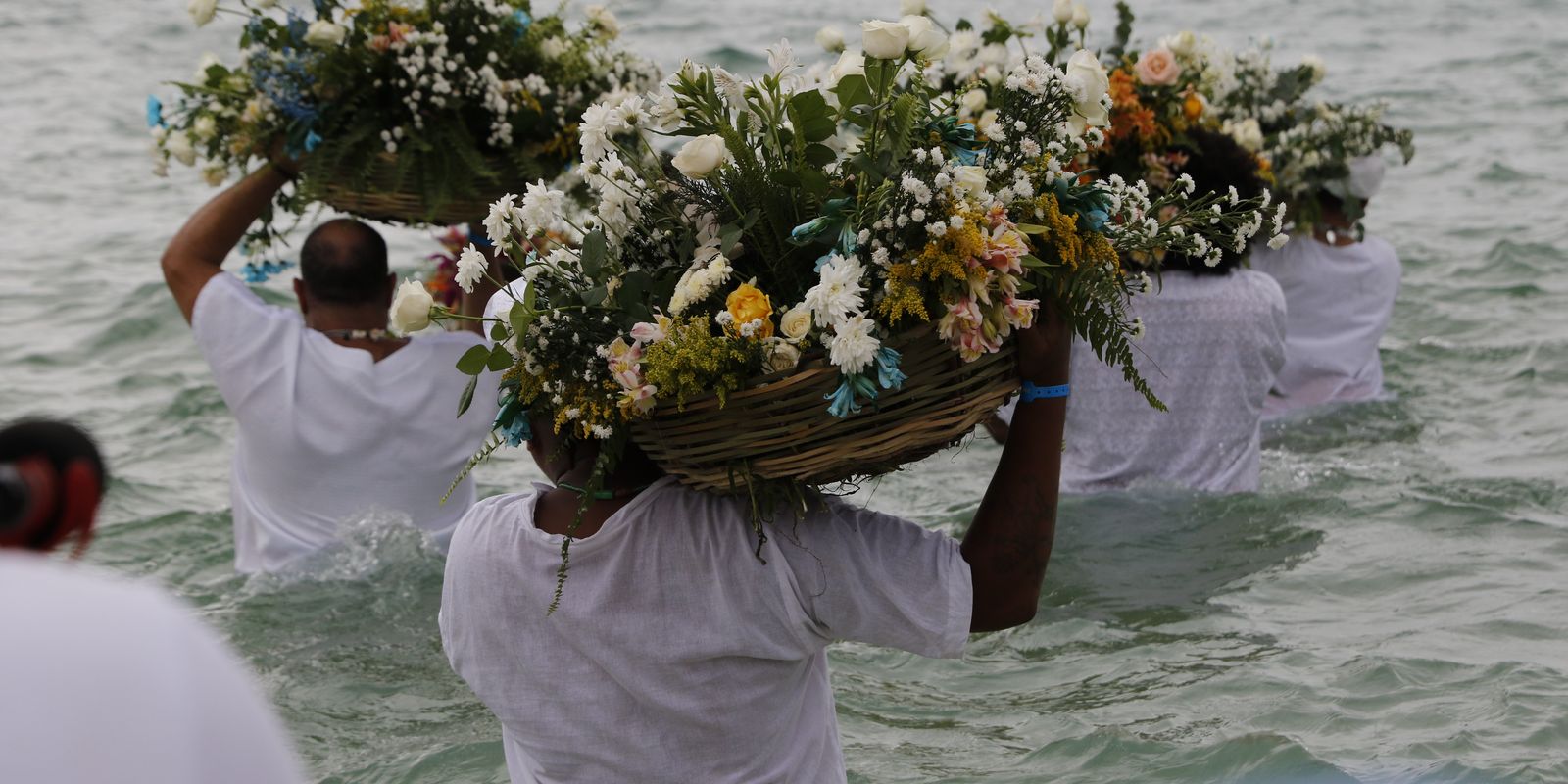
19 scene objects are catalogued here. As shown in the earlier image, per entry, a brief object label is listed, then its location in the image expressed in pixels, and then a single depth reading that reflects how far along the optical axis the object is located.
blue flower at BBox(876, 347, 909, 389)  5.15
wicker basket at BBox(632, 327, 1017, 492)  5.31
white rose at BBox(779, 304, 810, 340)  5.24
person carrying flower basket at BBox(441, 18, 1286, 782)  5.31
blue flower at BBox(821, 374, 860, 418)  5.13
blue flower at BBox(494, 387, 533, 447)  5.74
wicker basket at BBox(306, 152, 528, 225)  9.80
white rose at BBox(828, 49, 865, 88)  5.69
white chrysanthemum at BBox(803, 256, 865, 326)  5.19
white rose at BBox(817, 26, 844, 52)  9.92
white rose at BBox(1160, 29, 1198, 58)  13.16
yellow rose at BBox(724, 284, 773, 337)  5.23
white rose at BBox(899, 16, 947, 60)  5.52
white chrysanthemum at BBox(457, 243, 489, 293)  5.83
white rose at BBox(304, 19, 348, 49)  9.98
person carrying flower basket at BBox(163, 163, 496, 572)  9.98
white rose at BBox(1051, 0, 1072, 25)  10.77
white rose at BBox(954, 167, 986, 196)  5.34
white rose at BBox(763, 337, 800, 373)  5.24
